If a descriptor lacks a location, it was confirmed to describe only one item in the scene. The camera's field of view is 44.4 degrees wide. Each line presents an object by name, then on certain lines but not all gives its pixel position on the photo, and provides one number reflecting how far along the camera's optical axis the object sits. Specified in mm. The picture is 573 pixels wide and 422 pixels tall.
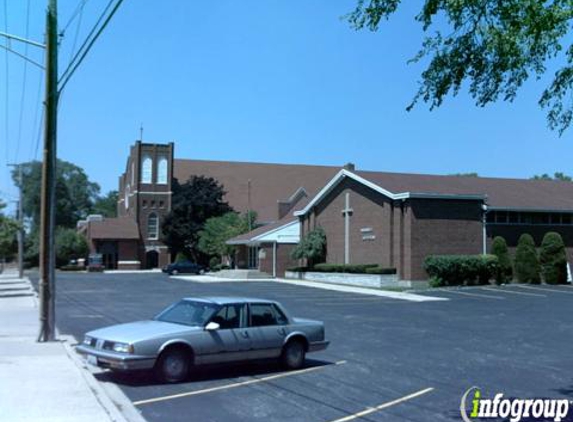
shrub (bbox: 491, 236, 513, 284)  38094
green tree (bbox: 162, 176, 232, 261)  75125
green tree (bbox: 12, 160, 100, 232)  119188
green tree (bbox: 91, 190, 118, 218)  133500
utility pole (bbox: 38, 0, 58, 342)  16469
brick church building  38562
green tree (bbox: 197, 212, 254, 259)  66938
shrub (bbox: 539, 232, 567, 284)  38344
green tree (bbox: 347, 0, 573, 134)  6977
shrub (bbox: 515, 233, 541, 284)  38250
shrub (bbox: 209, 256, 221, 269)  70694
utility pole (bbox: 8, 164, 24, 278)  56884
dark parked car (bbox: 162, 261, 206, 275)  63231
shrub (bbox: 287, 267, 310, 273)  48750
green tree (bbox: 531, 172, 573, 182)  111812
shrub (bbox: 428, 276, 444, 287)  36844
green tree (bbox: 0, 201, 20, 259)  36569
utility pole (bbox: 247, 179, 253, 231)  65688
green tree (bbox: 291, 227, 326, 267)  47344
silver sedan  10586
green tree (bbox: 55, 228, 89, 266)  79188
